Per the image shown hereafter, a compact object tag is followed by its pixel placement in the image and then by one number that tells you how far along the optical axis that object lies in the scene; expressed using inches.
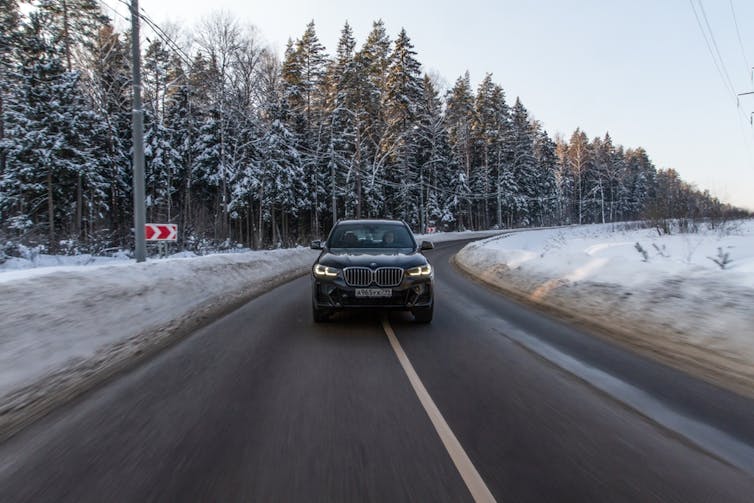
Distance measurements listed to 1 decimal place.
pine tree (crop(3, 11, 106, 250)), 1023.0
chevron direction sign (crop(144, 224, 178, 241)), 511.5
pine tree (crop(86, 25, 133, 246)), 1202.0
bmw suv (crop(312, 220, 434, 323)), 272.5
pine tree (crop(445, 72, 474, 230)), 2303.2
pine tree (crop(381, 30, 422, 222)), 1695.4
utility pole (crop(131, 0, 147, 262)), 414.3
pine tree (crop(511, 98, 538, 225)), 2723.9
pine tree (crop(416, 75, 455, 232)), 2114.9
